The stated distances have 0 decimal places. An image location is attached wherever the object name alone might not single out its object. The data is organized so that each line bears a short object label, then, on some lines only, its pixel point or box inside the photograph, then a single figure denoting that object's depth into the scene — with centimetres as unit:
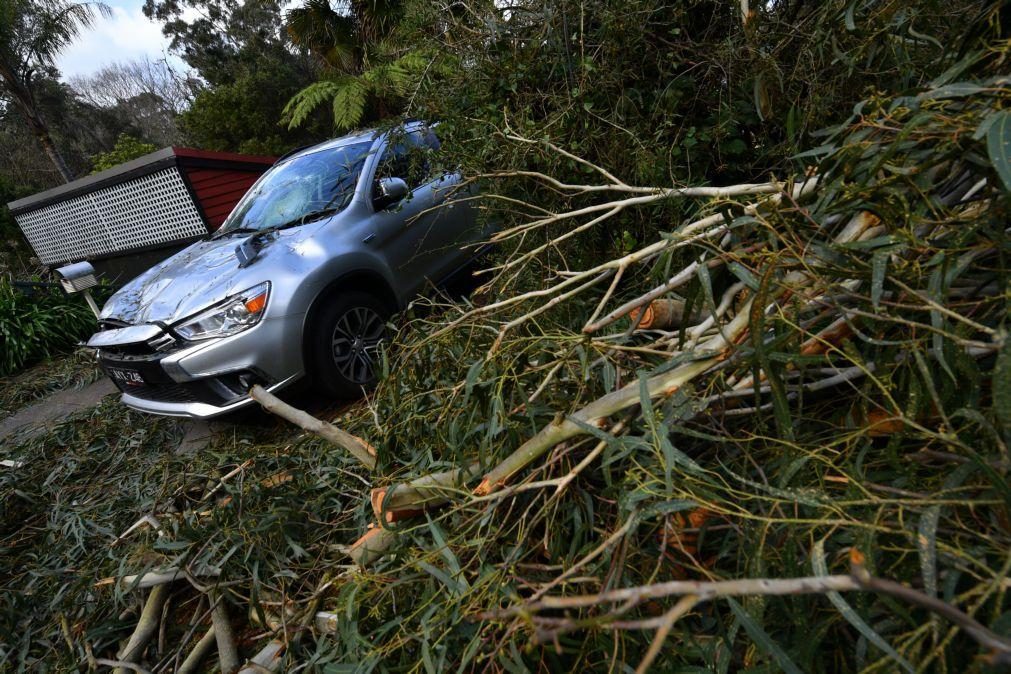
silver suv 315
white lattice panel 843
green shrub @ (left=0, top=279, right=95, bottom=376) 686
